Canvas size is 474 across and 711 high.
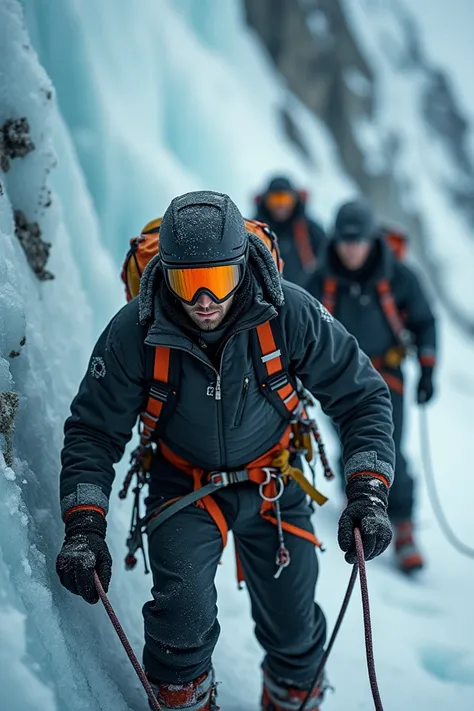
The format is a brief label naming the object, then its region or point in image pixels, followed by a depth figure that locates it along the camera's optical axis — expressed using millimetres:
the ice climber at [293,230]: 5555
